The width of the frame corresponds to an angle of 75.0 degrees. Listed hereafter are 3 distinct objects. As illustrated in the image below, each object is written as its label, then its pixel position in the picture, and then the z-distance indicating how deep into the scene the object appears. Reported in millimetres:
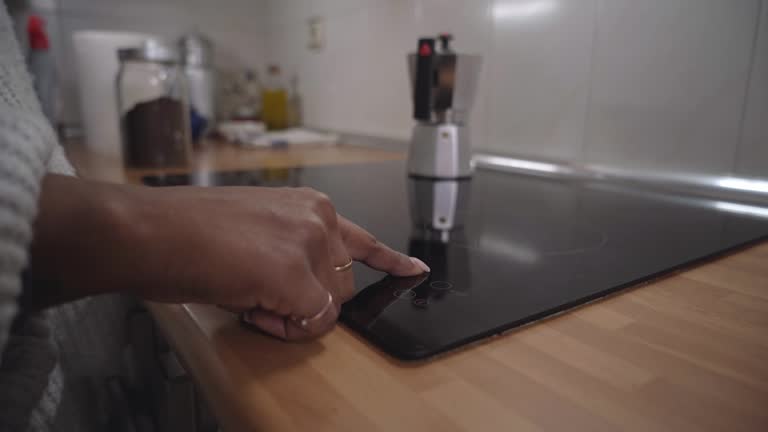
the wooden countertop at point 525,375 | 243
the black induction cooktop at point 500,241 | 342
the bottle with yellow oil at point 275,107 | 1751
